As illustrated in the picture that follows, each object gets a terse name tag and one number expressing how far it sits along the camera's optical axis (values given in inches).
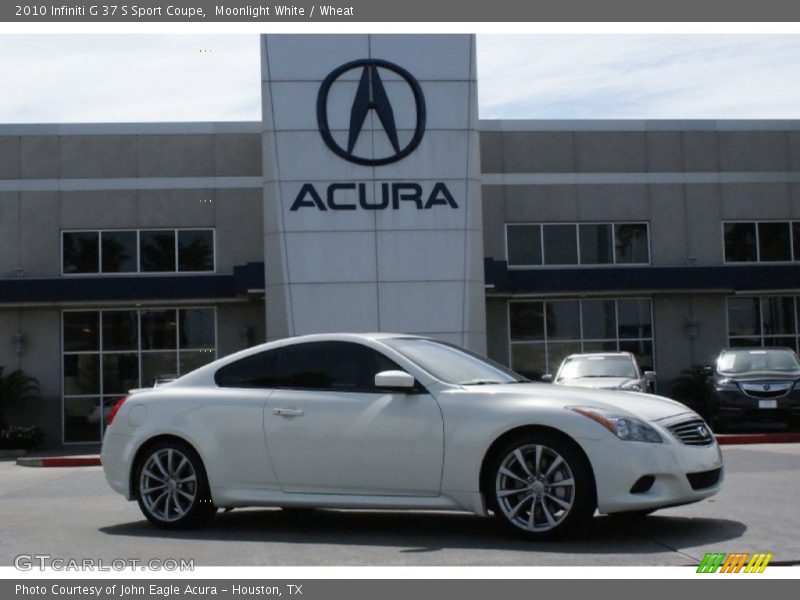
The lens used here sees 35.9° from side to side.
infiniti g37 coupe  329.7
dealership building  1070.4
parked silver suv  877.8
